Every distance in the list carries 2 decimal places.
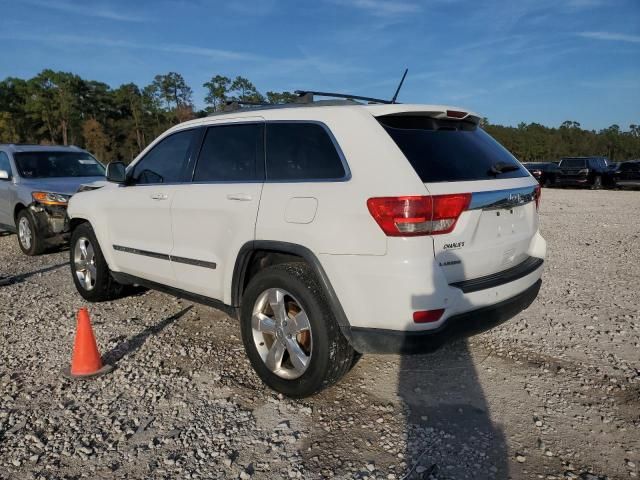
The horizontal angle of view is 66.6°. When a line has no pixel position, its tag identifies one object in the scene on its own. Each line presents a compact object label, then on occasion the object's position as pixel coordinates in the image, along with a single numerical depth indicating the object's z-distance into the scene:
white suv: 2.66
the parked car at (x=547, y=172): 26.30
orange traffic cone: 3.52
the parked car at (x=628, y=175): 22.52
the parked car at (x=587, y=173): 24.28
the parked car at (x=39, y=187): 7.55
